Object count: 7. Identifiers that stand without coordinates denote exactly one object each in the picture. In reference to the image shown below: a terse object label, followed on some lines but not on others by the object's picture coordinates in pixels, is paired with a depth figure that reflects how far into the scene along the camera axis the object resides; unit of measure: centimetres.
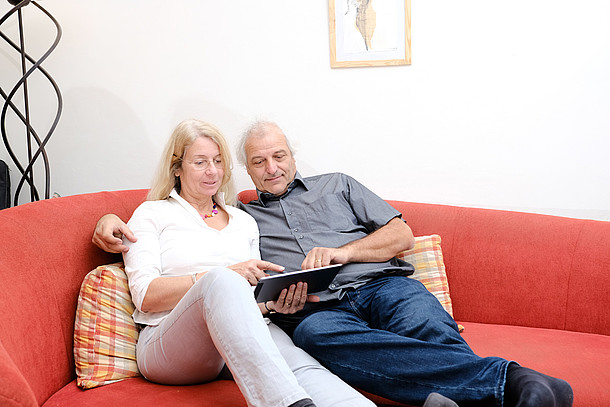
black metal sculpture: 256
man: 156
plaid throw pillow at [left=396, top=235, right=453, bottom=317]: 220
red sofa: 167
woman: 147
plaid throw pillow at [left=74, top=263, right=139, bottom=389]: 180
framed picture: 255
